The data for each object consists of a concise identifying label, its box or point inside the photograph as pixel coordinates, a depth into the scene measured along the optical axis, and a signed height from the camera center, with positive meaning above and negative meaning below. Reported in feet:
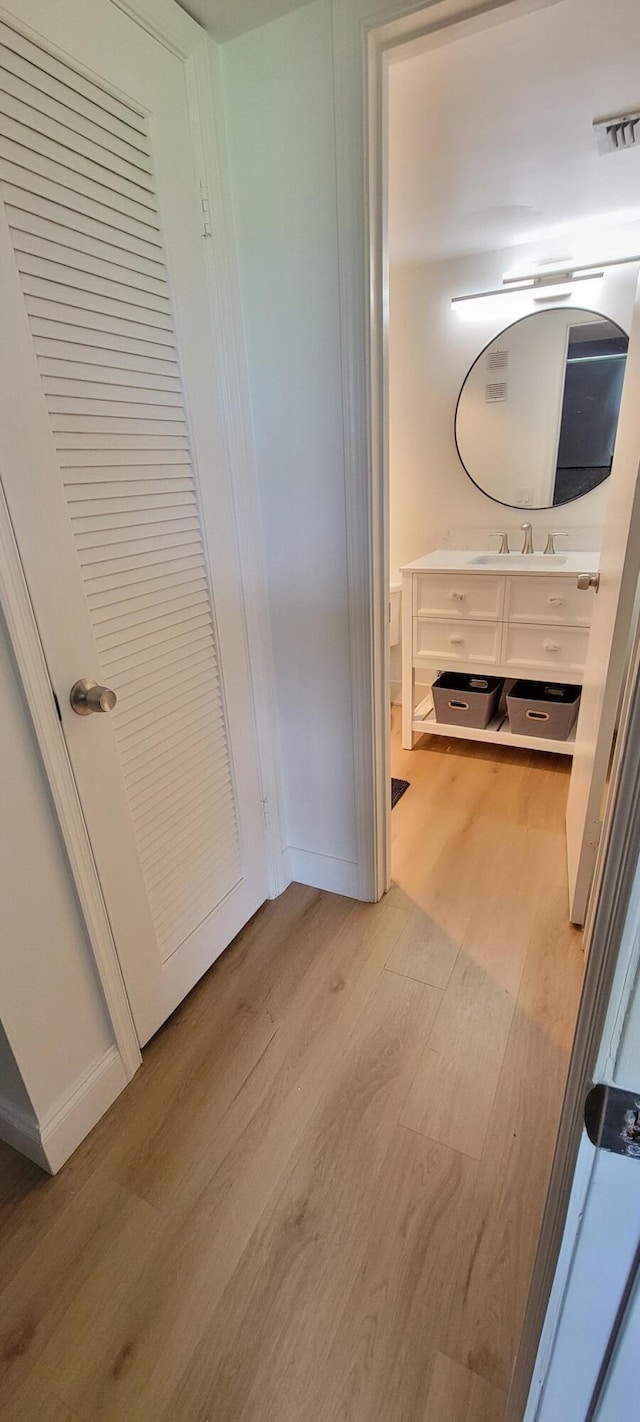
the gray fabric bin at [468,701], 8.37 -3.27
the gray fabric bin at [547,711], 7.80 -3.23
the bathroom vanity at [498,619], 7.24 -1.98
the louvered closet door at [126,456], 2.95 +0.11
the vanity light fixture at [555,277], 7.21 +2.08
